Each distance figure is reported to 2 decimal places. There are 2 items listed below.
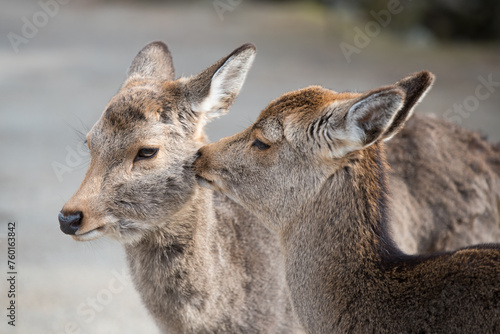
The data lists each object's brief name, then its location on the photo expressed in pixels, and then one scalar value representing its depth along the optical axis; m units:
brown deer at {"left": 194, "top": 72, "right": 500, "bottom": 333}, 8.09
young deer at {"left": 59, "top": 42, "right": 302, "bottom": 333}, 10.20
